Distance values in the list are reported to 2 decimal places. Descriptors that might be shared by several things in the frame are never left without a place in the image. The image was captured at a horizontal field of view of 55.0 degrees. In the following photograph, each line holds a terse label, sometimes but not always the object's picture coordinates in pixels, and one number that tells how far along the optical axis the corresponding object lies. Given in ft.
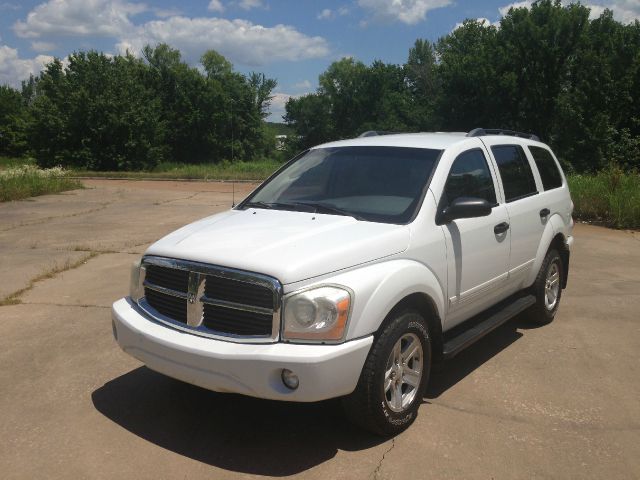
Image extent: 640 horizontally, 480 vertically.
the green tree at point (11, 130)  198.49
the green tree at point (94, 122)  153.07
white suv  10.88
